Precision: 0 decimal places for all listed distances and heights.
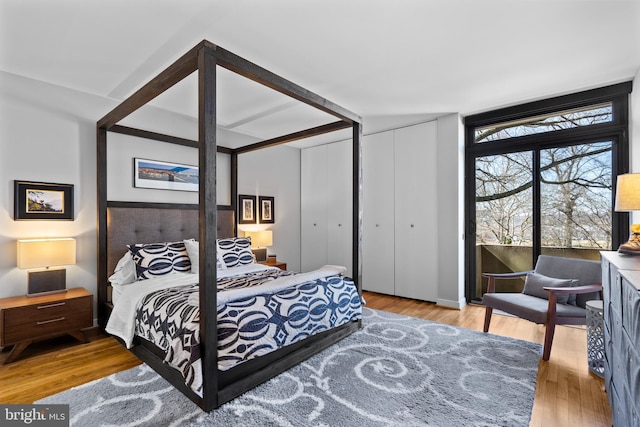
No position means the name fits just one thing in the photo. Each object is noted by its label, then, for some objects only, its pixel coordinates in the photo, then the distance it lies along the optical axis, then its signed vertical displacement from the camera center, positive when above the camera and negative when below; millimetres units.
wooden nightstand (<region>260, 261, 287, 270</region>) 4500 -779
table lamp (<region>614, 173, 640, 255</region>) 2250 +77
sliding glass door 3396 +264
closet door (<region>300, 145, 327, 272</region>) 5590 +31
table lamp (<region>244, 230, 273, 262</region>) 4598 -459
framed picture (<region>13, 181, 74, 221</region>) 2826 +95
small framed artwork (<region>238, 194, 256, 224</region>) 4773 +16
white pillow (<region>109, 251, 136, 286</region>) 3070 -604
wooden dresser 1203 -592
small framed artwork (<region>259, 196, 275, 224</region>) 5082 -1
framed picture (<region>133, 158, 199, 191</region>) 3620 +424
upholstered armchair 2600 -790
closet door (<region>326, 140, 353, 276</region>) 5281 +98
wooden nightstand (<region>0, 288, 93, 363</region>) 2527 -905
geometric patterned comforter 1987 -798
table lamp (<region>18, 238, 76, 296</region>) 2705 -438
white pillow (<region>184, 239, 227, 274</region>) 3404 -473
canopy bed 1899 -294
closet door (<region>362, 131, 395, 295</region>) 4777 -69
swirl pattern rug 1851 -1217
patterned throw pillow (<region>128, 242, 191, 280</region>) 3109 -493
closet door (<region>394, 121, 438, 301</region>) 4348 -38
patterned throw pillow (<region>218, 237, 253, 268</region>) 3693 -493
